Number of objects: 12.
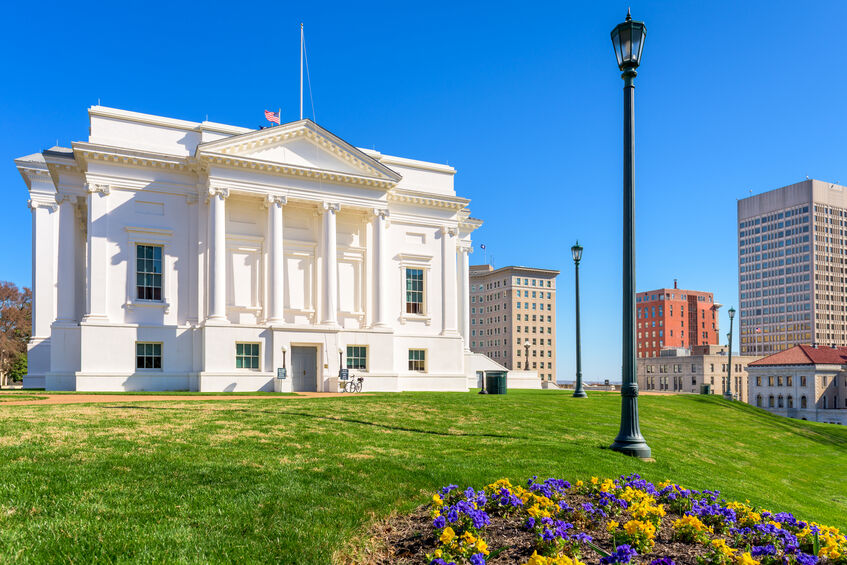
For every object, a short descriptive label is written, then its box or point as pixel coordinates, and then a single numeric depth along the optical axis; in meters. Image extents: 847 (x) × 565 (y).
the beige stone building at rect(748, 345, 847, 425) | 132.00
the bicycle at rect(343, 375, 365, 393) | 34.28
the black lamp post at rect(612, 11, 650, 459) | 12.75
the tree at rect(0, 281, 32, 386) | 67.25
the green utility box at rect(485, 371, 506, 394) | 32.25
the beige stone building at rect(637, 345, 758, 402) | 161.00
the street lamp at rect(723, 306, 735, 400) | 41.38
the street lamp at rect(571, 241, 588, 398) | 32.82
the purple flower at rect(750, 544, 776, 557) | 6.34
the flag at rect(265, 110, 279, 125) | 38.54
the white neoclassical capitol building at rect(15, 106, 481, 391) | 33.09
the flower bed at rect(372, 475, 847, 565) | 6.27
